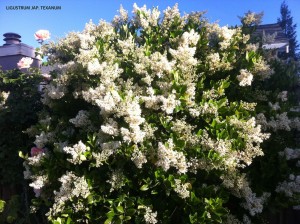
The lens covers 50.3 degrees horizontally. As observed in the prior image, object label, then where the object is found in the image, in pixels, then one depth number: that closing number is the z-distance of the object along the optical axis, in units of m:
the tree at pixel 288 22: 28.71
